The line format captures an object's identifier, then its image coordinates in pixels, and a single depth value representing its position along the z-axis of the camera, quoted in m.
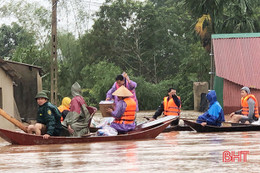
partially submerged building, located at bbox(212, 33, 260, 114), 31.12
